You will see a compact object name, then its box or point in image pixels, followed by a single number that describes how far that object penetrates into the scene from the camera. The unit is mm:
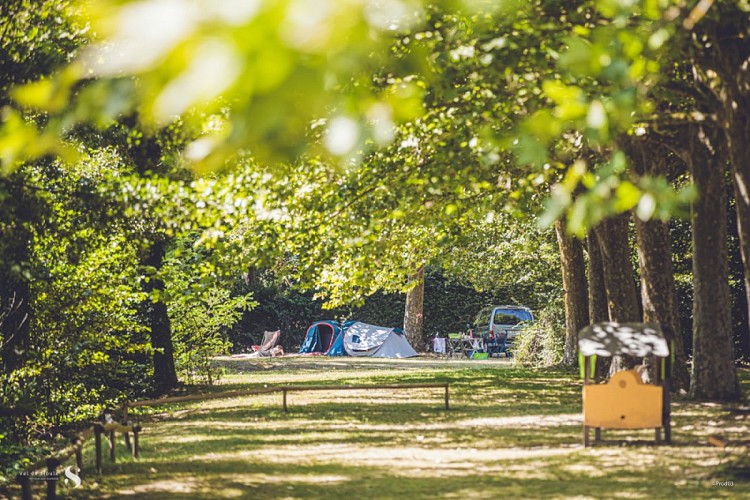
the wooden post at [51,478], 7762
